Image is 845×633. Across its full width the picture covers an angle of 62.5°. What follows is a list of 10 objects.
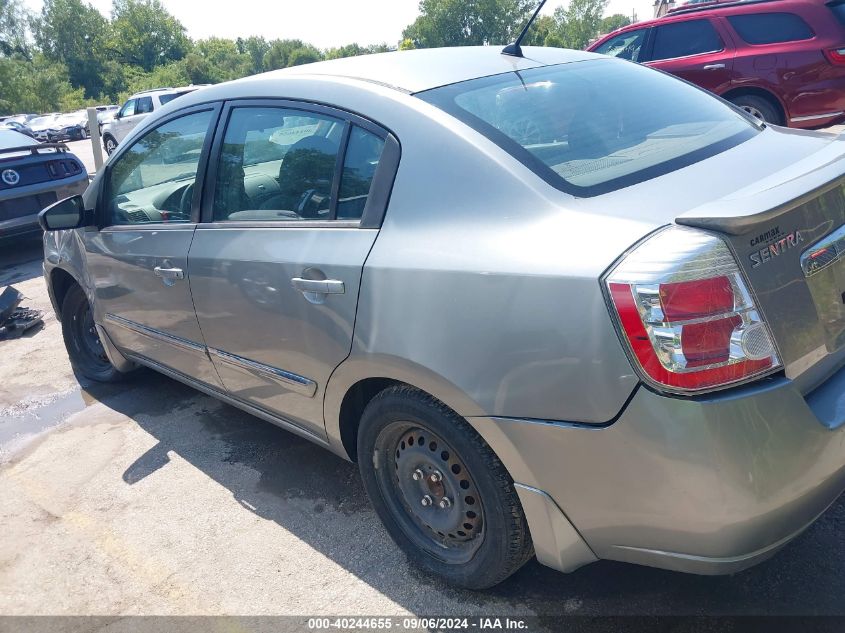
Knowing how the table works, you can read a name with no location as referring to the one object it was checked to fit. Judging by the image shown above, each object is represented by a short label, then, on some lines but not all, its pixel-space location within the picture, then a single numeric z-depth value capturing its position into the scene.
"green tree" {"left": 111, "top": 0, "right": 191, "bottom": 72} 78.56
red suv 7.38
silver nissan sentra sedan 1.65
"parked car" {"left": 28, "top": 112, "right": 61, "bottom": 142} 30.88
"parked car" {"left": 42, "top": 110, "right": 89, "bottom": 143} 31.55
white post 10.22
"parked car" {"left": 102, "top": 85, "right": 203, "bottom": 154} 19.47
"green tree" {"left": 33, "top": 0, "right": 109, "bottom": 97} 71.50
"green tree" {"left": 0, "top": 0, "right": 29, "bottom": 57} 68.75
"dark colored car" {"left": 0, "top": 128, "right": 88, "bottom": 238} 7.32
